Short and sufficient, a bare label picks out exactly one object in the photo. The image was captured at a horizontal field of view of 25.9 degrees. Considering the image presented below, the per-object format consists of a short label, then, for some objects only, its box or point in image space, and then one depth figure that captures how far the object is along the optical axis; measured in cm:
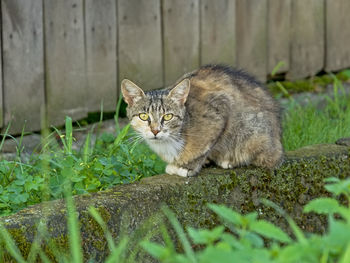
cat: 449
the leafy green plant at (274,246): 220
